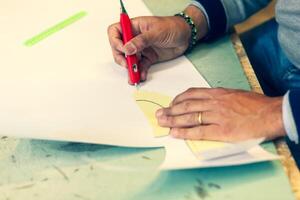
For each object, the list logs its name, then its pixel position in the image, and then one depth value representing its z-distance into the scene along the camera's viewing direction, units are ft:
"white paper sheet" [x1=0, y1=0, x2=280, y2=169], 2.87
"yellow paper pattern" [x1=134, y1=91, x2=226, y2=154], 2.78
